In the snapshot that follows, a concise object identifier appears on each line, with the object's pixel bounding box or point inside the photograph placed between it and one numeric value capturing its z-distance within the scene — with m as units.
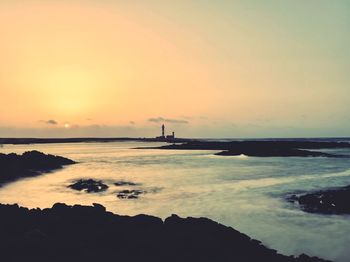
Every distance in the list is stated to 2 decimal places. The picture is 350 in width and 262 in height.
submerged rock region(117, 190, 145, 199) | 27.07
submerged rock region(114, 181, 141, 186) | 34.79
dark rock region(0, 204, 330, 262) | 10.51
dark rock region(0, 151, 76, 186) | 38.38
